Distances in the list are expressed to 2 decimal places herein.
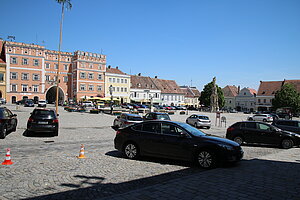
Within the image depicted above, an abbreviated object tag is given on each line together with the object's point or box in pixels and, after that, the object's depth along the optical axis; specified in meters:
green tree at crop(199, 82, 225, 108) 79.81
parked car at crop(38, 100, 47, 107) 48.02
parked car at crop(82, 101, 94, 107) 59.12
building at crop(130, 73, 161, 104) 81.81
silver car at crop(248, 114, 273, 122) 38.38
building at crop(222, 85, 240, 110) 105.06
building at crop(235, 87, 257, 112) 97.58
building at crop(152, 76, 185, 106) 89.81
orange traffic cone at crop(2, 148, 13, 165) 7.91
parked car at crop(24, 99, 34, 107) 48.94
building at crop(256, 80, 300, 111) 88.75
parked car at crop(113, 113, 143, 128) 17.80
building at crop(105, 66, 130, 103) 76.31
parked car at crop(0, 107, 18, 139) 13.02
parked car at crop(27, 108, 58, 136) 14.18
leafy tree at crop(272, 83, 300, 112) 64.94
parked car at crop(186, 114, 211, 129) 24.25
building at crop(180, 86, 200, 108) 102.75
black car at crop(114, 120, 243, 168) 8.05
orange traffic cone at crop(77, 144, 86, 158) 9.27
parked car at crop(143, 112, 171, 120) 20.59
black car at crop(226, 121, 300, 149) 13.30
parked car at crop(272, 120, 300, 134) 15.57
